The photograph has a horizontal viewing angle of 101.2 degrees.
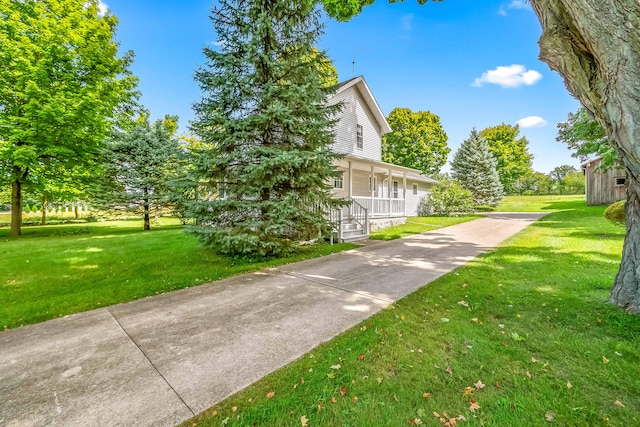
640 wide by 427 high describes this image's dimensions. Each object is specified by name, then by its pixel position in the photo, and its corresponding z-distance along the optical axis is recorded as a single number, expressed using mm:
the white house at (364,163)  12477
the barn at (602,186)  20453
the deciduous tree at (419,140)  33156
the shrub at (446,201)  21375
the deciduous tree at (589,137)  10805
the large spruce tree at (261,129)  6789
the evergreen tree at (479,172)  29969
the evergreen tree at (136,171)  13969
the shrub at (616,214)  6777
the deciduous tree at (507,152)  39750
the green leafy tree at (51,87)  11016
